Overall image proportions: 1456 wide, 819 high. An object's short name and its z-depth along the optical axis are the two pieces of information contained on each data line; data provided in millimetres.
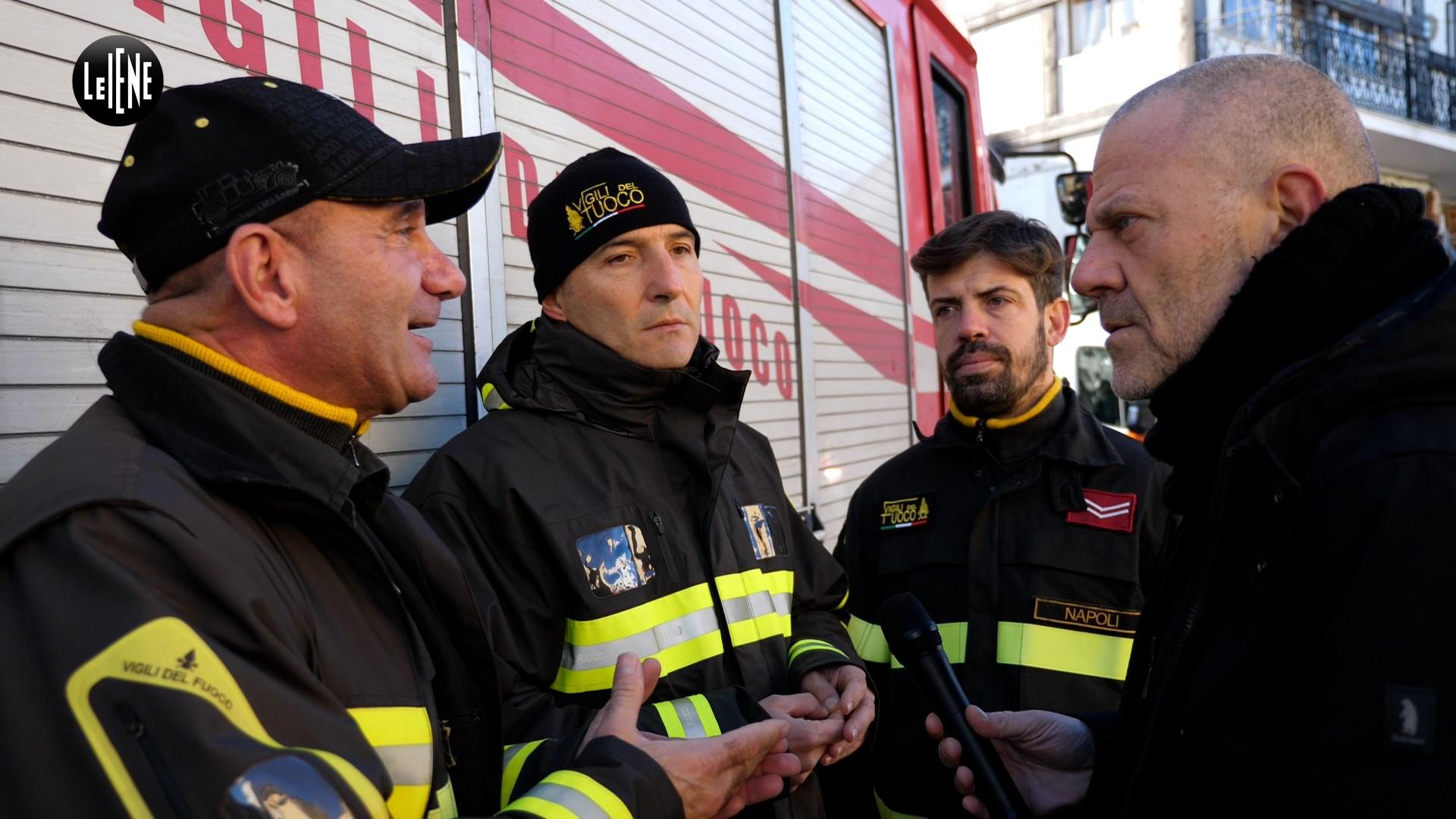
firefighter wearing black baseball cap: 948
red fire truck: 1452
